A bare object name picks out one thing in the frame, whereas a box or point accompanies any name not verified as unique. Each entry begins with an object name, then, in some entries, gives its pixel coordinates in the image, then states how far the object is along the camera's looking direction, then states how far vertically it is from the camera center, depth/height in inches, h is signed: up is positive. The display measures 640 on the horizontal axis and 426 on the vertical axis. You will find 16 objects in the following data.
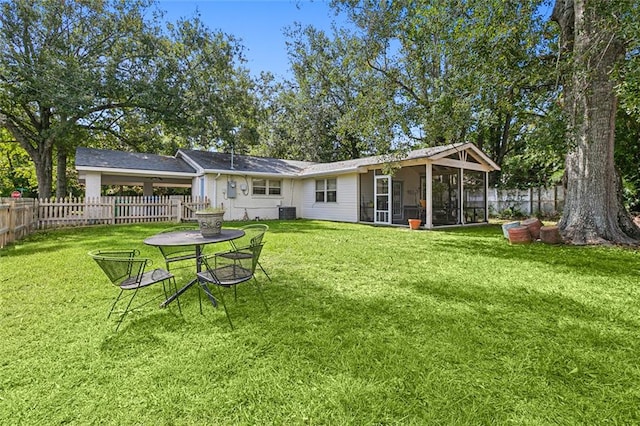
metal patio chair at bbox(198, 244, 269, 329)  131.0 -29.4
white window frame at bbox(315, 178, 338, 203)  607.2 +37.0
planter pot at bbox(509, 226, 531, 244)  327.3 -28.9
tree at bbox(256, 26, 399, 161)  427.2 +265.5
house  514.3 +49.9
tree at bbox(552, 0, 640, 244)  289.6 +67.3
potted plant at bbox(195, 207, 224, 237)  154.3 -6.0
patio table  137.9 -14.4
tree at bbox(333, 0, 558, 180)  300.4 +165.0
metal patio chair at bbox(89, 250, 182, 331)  118.7 -26.5
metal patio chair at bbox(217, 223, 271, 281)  146.9 -21.5
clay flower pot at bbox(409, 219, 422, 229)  462.6 -23.5
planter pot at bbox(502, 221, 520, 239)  343.2 -20.6
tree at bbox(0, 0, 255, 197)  548.1 +261.7
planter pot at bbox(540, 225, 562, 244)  320.8 -29.1
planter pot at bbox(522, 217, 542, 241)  339.6 -22.2
